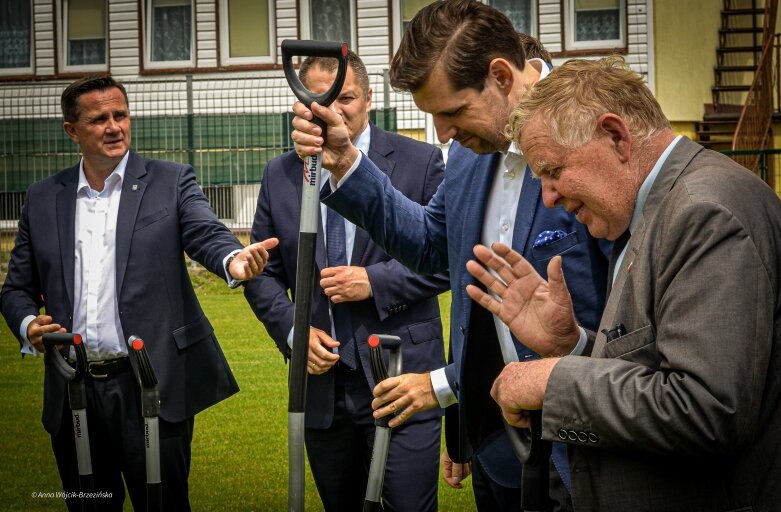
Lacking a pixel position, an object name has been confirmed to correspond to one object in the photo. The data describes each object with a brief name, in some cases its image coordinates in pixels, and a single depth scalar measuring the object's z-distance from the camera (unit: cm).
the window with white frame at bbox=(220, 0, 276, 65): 2044
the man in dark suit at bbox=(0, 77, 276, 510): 457
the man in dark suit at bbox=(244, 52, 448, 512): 421
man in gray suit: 200
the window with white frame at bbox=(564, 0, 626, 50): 1992
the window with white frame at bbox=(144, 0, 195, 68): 2094
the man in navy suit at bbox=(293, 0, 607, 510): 294
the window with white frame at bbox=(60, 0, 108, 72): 2111
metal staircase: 1819
